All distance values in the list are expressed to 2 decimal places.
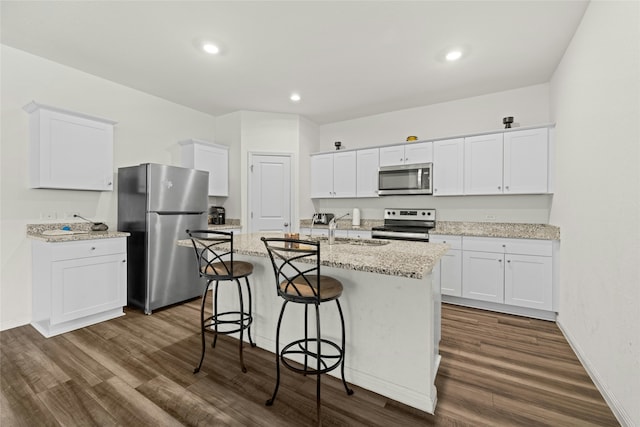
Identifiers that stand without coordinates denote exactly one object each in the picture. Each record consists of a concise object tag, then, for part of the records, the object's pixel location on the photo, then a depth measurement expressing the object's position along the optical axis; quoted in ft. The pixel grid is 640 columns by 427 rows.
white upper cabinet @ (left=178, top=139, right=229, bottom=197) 13.78
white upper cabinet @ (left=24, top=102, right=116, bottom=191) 9.17
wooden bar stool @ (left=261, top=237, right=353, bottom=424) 5.17
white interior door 15.07
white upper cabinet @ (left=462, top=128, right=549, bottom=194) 10.53
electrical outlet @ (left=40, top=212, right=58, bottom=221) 9.80
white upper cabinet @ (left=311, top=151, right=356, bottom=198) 15.17
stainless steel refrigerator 10.66
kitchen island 5.36
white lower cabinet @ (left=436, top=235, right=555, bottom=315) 9.94
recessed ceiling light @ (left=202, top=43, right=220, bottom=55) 8.90
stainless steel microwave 12.90
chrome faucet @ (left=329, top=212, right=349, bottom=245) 7.41
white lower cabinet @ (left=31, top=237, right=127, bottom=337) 8.62
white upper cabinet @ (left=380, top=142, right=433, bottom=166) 12.96
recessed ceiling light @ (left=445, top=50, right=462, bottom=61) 9.16
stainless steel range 12.43
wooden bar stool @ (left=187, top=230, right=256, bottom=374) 6.70
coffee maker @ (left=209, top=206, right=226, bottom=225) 14.89
